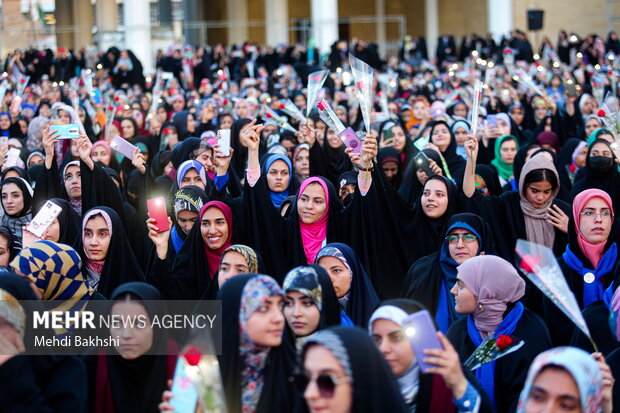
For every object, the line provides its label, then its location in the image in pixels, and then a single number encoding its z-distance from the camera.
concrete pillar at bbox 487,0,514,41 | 25.88
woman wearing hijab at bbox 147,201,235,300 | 5.45
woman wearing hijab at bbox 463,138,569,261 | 6.28
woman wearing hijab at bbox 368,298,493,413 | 3.33
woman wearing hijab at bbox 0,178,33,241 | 6.52
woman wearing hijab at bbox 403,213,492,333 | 5.14
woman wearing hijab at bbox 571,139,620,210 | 7.09
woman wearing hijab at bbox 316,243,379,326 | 4.75
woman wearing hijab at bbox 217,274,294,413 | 3.61
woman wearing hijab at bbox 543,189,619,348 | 5.26
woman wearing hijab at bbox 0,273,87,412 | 3.36
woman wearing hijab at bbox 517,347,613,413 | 2.91
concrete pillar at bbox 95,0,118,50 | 27.08
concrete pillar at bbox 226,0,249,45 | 31.42
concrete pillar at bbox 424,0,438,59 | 31.62
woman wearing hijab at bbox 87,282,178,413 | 3.76
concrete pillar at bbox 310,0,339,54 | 24.89
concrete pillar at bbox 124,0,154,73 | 25.52
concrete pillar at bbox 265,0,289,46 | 28.19
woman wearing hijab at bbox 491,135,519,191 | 8.71
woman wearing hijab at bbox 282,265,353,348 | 3.98
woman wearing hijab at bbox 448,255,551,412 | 4.02
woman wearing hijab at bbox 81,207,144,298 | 5.16
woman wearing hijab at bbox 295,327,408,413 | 2.90
